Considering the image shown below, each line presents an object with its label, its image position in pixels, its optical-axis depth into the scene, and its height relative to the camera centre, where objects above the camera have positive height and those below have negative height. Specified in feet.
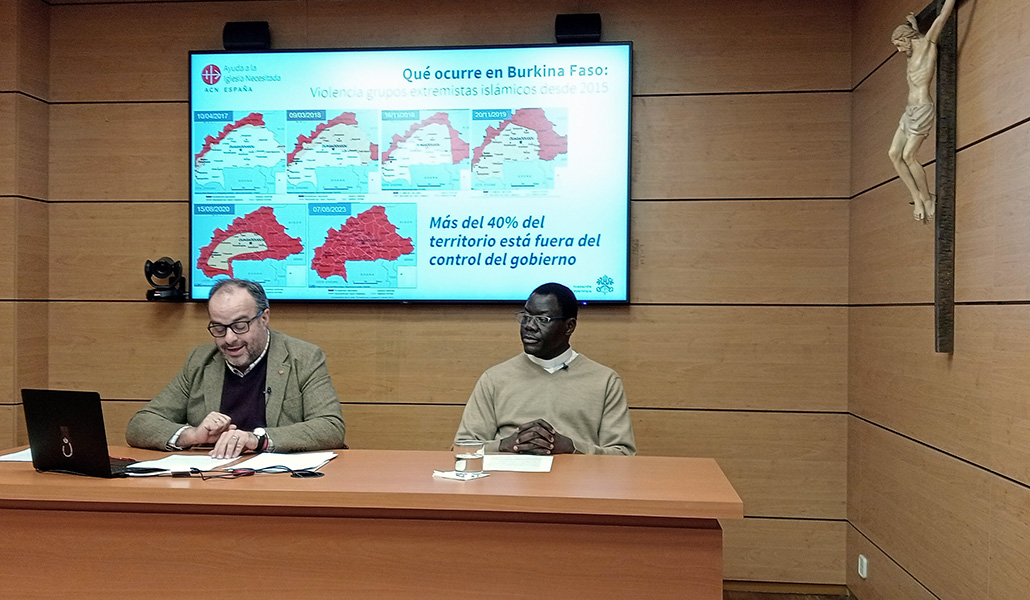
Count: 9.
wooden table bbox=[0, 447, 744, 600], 7.50 -2.16
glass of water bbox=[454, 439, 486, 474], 8.57 -1.69
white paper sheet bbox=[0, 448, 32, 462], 9.12 -1.76
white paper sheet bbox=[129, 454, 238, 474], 8.63 -1.73
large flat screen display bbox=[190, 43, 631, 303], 13.76 +2.05
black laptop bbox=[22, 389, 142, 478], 8.13 -1.34
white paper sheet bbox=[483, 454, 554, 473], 8.61 -1.68
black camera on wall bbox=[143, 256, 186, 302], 14.17 +0.28
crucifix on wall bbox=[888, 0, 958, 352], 9.57 +2.13
